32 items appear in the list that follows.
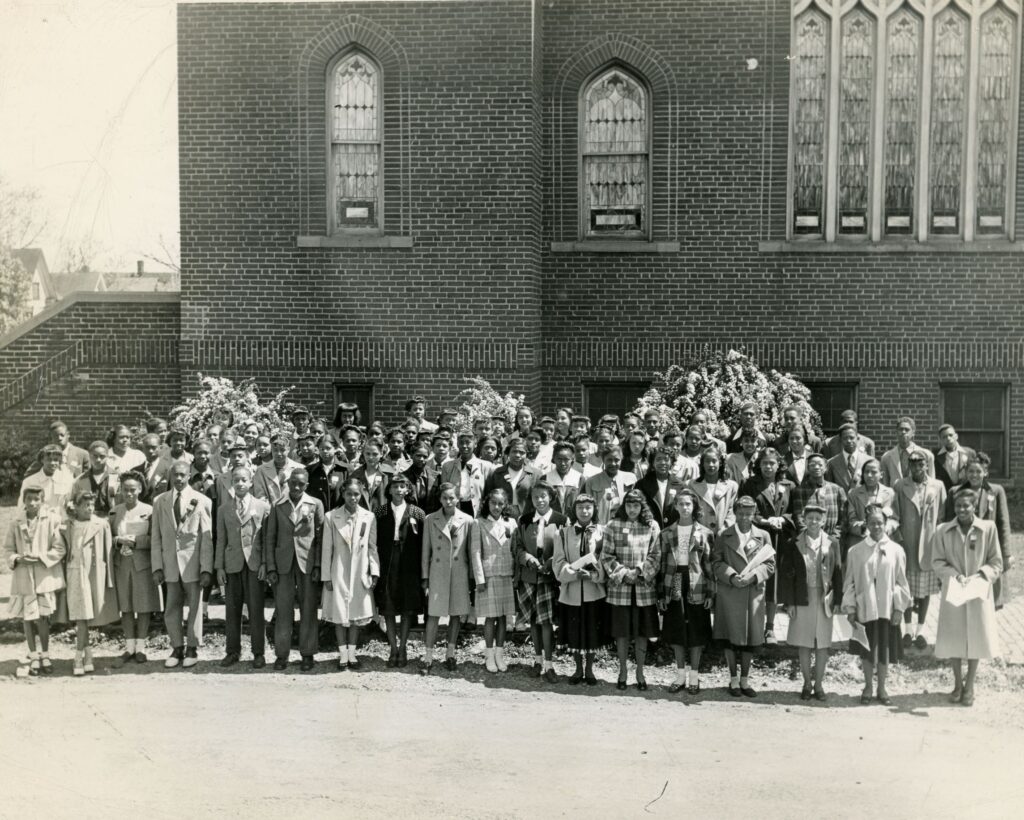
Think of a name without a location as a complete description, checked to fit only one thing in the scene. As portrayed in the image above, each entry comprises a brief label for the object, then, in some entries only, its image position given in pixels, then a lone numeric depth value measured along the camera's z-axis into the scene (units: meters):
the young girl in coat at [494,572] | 9.08
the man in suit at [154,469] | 10.07
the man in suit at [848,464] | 9.61
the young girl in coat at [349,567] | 9.14
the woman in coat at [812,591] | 8.35
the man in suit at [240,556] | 9.28
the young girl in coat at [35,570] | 9.03
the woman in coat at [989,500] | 8.59
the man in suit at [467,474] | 9.82
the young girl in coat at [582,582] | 8.70
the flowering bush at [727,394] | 12.88
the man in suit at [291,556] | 9.19
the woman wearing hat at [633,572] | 8.57
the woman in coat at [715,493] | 9.10
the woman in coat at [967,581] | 8.13
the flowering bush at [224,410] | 13.12
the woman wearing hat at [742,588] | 8.43
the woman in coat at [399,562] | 9.29
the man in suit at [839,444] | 10.03
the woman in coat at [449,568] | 9.19
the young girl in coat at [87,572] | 9.12
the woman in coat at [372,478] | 9.51
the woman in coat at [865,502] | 8.74
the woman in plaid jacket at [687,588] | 8.53
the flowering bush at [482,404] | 13.09
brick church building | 14.24
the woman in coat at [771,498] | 8.72
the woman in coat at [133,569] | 9.38
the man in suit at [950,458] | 9.86
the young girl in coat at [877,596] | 8.23
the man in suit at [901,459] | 9.72
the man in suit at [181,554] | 9.32
